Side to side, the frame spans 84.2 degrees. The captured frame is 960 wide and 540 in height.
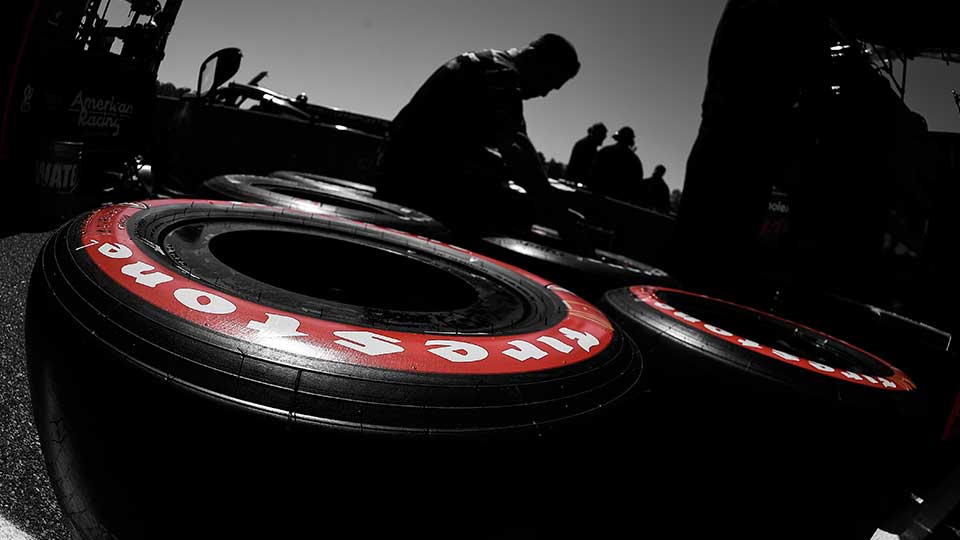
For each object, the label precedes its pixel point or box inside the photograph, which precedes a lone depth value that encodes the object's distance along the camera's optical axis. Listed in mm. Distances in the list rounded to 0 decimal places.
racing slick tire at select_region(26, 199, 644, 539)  618
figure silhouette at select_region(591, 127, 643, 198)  7770
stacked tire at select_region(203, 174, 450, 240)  2029
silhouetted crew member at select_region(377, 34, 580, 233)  3154
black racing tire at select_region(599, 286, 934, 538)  1194
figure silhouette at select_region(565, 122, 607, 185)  8797
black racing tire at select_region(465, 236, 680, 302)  2234
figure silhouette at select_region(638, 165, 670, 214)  9375
